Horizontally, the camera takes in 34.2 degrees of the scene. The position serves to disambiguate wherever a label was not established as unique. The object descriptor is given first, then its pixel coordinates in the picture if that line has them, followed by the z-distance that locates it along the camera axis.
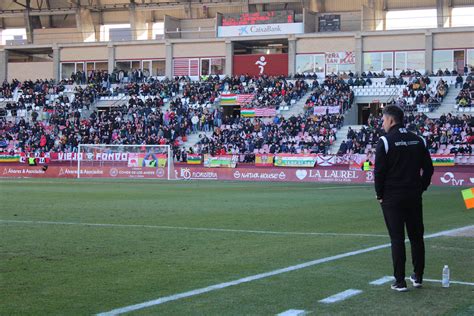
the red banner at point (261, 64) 65.81
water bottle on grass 8.48
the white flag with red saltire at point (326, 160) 46.38
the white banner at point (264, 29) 64.75
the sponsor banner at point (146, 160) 47.94
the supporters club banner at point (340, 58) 62.62
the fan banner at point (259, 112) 56.56
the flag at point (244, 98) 59.12
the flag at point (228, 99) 60.19
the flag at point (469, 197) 10.82
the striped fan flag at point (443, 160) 44.06
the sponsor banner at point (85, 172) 47.81
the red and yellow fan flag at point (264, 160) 48.18
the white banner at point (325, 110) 54.12
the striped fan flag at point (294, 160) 46.78
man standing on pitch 8.42
